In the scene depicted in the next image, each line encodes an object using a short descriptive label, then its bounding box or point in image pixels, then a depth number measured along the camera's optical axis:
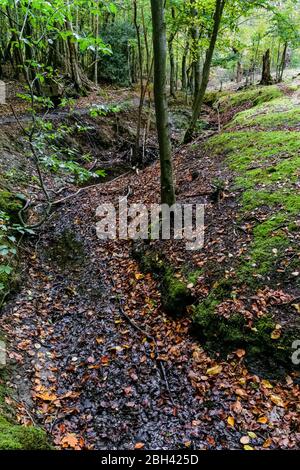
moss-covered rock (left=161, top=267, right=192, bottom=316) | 5.87
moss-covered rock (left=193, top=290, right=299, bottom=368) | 4.50
